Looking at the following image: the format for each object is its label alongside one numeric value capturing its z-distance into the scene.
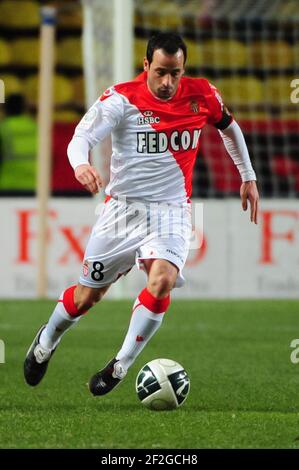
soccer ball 11.51
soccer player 11.78
